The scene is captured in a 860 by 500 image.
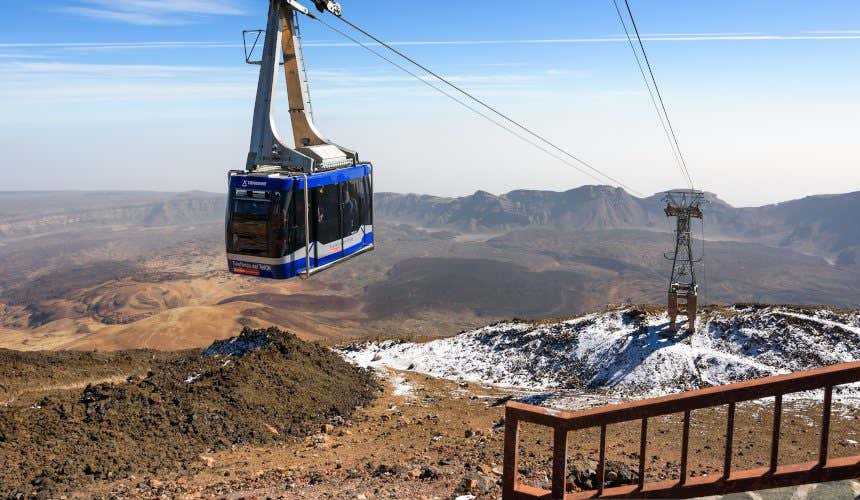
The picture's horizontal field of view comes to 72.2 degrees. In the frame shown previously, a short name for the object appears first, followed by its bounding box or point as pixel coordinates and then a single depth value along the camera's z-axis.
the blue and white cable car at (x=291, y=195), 12.88
